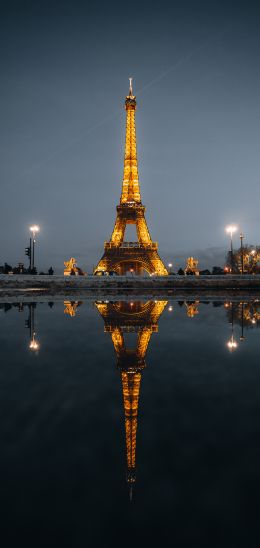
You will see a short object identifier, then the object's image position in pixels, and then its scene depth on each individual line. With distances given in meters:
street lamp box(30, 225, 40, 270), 47.97
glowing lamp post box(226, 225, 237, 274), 51.54
